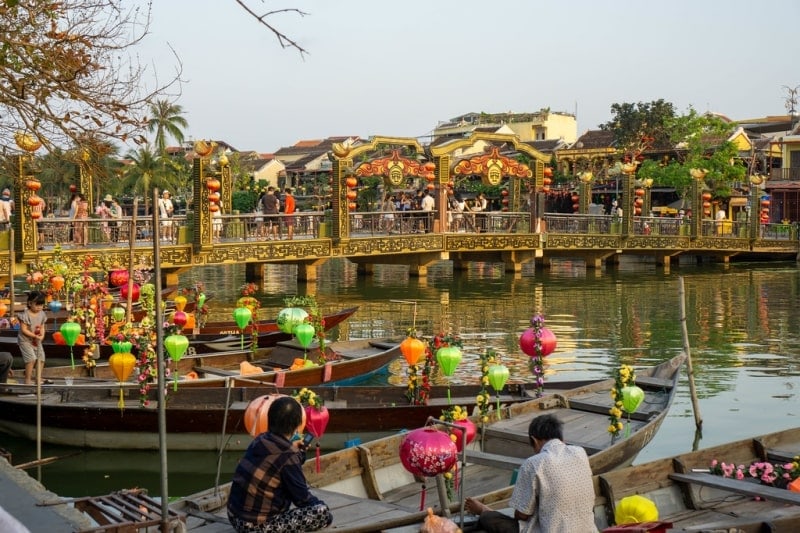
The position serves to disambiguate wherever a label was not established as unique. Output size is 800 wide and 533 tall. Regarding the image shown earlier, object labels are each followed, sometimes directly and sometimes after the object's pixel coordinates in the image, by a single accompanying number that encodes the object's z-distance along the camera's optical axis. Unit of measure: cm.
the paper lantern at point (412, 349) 1159
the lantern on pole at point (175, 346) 1175
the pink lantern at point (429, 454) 648
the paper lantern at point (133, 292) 1653
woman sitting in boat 612
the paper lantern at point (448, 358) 1084
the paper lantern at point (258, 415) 793
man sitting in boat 593
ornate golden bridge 2255
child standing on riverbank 1194
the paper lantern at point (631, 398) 998
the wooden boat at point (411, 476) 705
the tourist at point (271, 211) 2600
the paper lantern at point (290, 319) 1377
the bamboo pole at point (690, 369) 1195
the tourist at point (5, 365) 1208
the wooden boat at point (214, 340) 1545
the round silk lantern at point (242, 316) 1458
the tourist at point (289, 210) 2641
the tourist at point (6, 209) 2232
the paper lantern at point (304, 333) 1344
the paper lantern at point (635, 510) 664
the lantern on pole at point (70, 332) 1335
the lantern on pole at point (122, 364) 1125
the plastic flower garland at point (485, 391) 980
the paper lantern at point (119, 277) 1838
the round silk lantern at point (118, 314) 1460
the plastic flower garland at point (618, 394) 961
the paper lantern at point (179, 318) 1380
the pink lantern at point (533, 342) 1177
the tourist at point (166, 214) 2428
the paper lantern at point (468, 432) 832
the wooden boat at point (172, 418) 1119
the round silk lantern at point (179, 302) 1597
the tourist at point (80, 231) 2211
